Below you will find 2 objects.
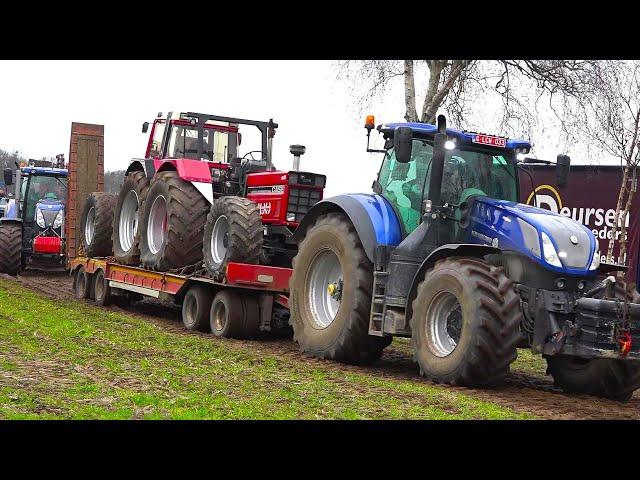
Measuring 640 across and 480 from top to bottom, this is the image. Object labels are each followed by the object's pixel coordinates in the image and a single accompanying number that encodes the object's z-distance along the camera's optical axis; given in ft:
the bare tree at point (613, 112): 59.93
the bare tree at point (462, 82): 63.98
